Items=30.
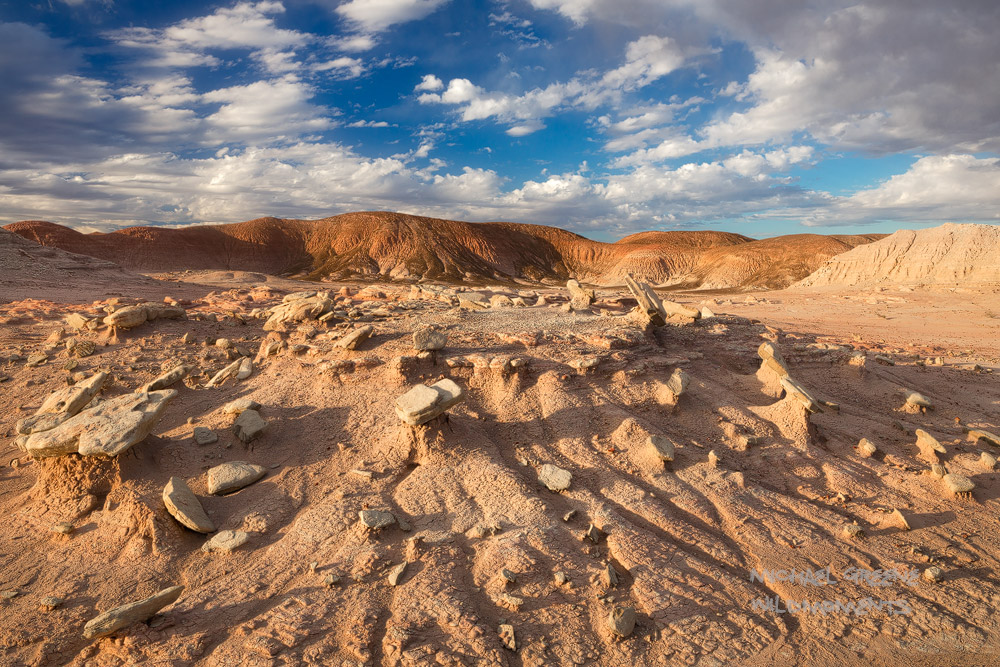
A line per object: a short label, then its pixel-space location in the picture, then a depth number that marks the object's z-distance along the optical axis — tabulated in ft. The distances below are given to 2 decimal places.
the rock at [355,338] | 23.45
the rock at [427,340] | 22.16
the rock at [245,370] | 24.39
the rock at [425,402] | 17.95
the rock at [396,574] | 13.64
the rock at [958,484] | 19.38
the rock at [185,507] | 15.53
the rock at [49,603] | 13.34
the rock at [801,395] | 22.16
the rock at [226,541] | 15.16
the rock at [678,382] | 22.40
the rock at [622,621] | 12.37
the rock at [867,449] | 21.53
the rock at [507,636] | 12.02
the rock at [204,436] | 19.70
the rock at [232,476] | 17.46
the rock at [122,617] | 11.85
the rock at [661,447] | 19.10
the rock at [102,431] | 16.97
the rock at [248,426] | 19.67
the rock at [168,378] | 23.06
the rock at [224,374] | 24.79
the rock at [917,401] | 26.78
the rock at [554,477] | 17.61
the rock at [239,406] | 21.11
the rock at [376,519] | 15.24
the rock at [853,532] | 16.84
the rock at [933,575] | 15.17
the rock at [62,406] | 18.77
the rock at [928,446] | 21.68
